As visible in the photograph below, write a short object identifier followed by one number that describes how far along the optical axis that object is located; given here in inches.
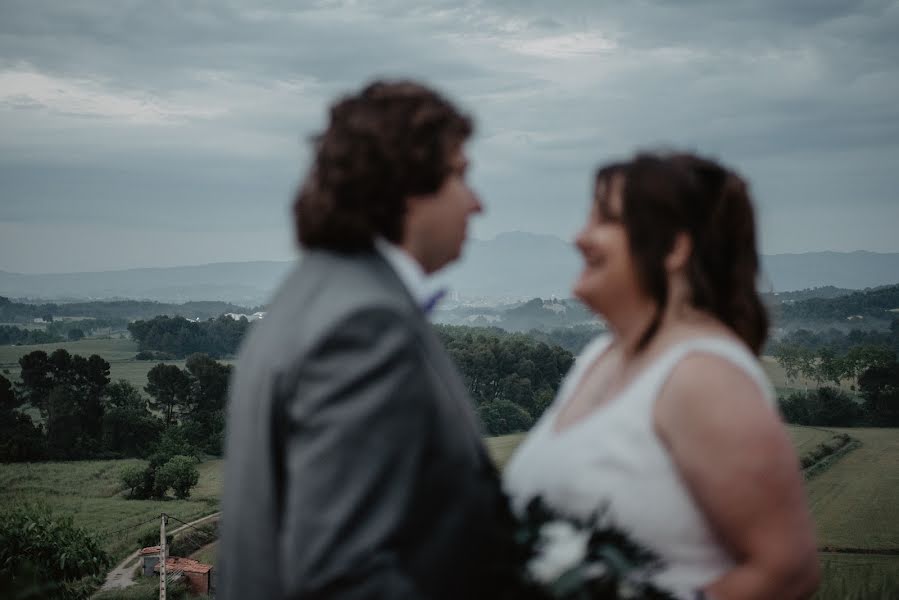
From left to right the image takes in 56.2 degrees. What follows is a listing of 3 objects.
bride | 76.8
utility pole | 1236.3
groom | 61.4
